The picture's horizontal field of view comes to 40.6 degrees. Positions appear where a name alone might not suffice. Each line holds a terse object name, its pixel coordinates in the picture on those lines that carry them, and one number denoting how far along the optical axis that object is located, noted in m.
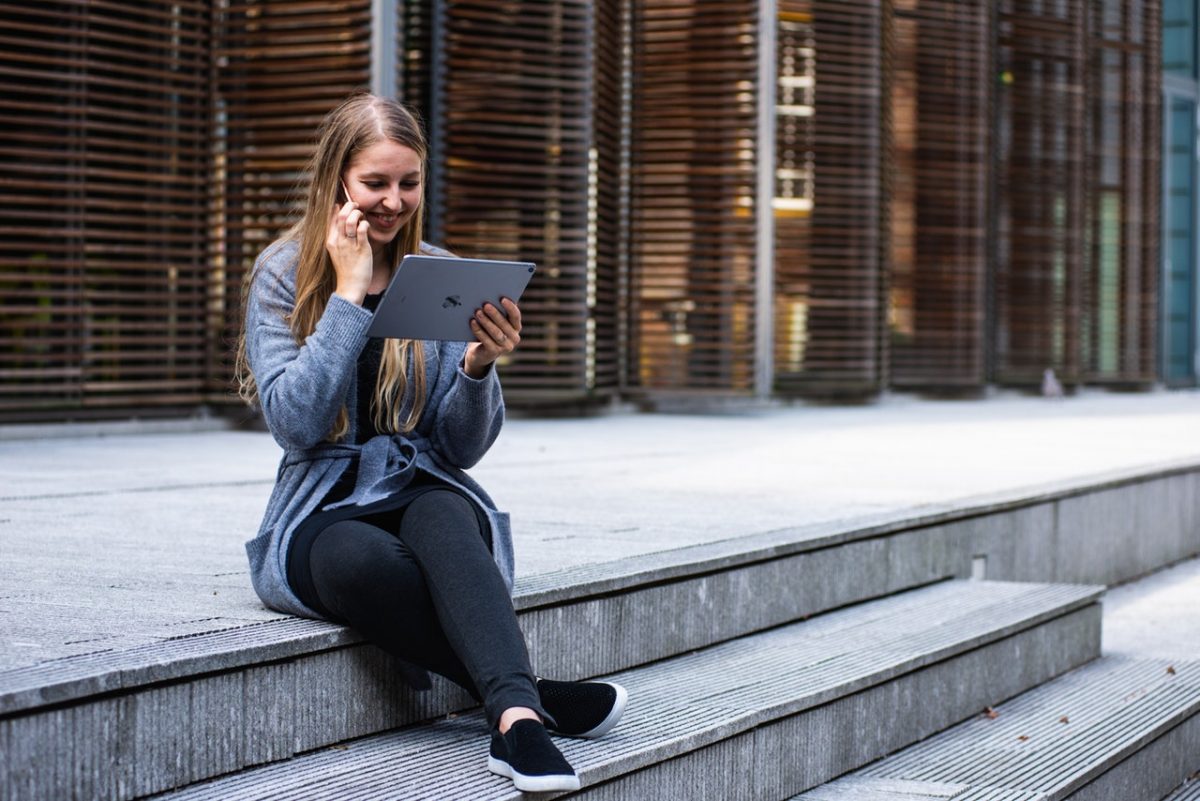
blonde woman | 3.23
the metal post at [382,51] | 10.70
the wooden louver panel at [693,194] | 14.20
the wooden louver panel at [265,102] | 10.62
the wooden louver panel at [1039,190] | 19.47
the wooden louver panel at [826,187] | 15.36
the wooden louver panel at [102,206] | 9.48
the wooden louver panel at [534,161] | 11.92
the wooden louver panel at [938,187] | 17.59
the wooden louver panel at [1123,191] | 21.22
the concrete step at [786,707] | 3.14
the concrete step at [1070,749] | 4.04
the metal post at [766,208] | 14.20
